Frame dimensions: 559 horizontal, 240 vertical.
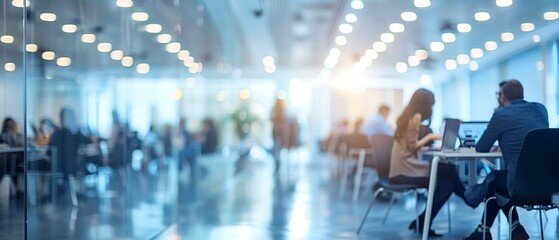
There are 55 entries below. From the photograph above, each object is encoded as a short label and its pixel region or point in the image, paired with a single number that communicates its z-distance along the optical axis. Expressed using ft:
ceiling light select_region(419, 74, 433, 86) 34.19
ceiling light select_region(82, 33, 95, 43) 20.62
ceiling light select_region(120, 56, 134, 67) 20.71
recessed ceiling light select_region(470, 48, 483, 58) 30.01
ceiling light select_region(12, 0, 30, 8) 11.94
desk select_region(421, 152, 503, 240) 16.42
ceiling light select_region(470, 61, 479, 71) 29.71
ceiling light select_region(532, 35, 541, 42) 23.82
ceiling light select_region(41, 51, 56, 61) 17.04
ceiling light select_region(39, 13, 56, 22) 15.67
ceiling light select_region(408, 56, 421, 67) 38.00
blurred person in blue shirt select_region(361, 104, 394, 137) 33.42
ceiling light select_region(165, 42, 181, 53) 26.11
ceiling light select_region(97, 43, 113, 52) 20.46
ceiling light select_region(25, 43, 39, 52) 12.64
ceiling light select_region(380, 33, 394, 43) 35.53
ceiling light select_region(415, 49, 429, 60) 36.60
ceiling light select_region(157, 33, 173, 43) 24.32
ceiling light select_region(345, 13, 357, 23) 31.96
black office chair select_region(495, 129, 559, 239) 14.05
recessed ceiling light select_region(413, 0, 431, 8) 27.23
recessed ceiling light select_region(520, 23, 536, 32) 24.18
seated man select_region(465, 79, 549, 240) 15.31
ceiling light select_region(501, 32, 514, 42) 27.23
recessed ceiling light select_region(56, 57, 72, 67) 20.10
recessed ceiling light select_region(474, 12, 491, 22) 26.80
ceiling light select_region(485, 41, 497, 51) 28.78
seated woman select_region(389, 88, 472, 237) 19.99
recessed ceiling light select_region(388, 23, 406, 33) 32.67
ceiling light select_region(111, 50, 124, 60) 20.33
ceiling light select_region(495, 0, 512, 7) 24.21
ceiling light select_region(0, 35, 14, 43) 11.59
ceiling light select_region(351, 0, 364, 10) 28.58
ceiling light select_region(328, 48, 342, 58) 45.16
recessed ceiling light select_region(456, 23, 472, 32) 29.78
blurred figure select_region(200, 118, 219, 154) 39.32
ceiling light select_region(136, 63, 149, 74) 22.44
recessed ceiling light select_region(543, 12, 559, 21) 21.88
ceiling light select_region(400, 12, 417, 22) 29.75
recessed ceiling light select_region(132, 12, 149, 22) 19.99
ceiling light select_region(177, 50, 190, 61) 27.96
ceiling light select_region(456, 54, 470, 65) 31.35
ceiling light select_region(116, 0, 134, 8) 19.02
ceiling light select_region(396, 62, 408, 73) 38.14
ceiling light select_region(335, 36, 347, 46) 39.47
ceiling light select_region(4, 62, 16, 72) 11.75
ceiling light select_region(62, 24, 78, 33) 18.99
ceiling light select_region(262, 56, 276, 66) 56.29
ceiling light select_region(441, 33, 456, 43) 31.91
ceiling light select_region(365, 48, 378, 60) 41.60
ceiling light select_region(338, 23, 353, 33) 35.06
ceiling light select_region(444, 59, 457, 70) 33.09
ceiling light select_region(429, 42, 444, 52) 34.50
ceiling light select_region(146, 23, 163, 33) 22.35
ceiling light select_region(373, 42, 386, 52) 38.65
